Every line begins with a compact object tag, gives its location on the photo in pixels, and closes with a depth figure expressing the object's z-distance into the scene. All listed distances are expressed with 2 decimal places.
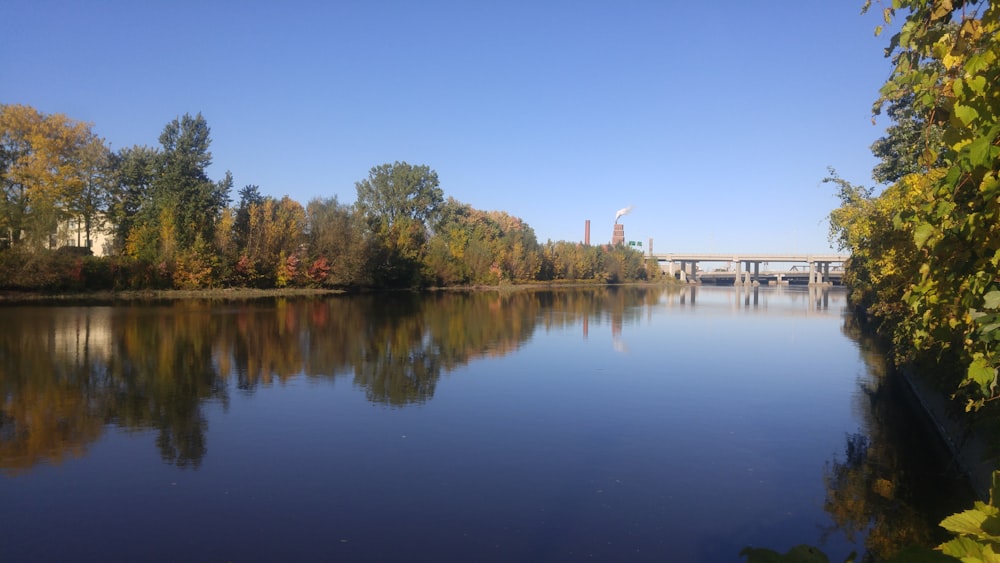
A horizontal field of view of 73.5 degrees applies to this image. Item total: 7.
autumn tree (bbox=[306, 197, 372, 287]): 62.59
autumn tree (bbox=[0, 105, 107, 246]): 48.16
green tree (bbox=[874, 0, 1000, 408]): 3.21
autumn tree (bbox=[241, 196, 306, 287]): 57.25
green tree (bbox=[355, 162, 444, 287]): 93.62
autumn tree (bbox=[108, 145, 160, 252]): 58.06
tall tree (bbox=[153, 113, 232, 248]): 53.53
